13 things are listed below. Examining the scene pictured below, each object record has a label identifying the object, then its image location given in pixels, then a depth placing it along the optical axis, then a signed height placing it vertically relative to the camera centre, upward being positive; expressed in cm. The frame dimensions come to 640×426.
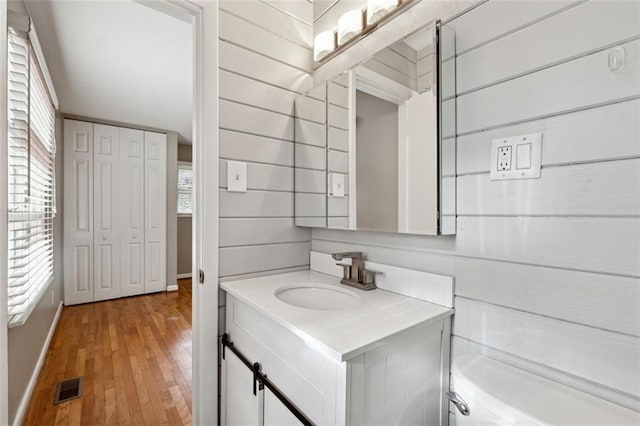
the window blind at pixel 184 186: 513 +40
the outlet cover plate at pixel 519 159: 80 +16
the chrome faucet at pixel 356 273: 122 -26
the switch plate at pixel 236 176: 133 +15
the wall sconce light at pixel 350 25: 133 +85
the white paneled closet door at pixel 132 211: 390 -2
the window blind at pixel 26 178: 150 +19
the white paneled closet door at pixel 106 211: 372 -3
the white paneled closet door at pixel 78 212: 354 -4
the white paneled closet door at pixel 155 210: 408 -2
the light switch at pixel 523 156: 82 +16
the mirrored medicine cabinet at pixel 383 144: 99 +27
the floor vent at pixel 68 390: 192 -122
